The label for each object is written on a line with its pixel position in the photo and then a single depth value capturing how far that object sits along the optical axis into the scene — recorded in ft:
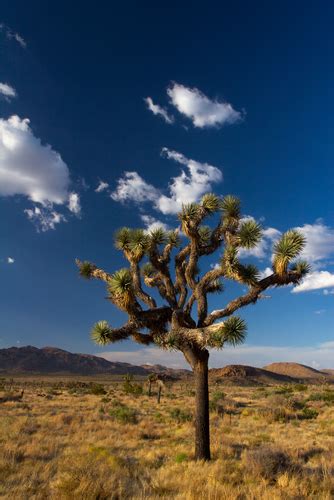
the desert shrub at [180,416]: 66.28
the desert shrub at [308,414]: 73.10
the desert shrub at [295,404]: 82.73
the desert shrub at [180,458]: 35.18
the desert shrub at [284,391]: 131.49
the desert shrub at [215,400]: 77.84
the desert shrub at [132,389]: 130.72
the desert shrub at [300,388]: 153.85
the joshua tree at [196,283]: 36.96
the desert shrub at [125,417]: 61.39
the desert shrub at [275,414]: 69.06
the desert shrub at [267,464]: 28.78
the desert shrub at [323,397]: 102.10
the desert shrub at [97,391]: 131.00
